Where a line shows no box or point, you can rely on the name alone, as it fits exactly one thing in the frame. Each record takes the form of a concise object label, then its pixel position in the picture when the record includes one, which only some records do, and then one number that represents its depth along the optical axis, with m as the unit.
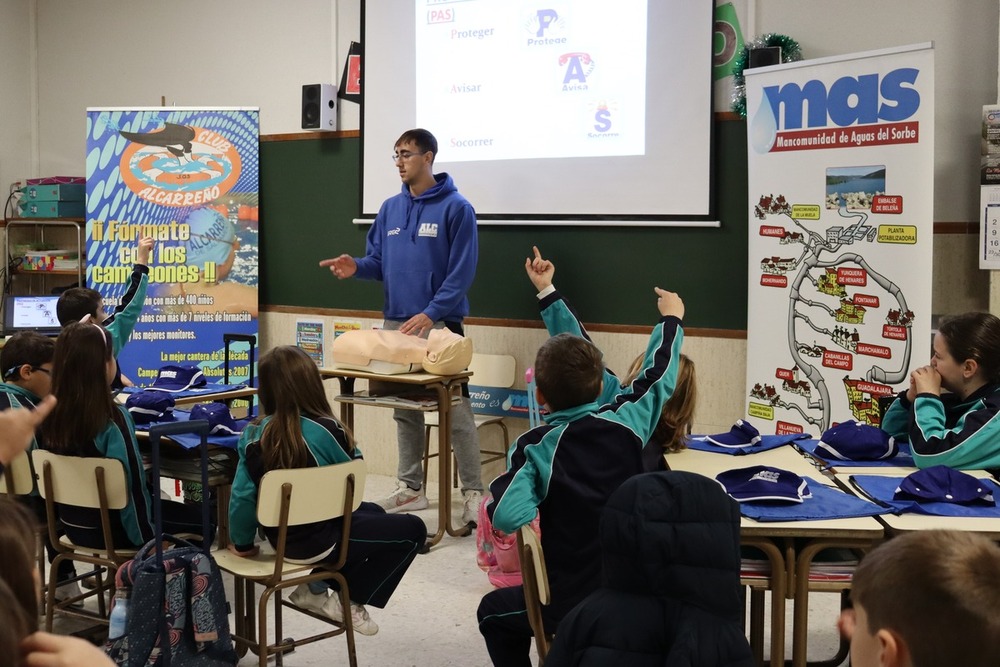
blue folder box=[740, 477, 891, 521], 2.42
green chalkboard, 5.07
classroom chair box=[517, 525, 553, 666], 2.42
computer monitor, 6.72
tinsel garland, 4.81
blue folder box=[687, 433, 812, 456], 3.16
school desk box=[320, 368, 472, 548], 4.69
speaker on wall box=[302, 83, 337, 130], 6.11
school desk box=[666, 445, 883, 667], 2.36
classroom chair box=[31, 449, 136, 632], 3.07
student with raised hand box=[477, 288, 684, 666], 2.55
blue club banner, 6.36
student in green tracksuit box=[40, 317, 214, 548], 3.14
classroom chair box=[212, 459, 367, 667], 2.92
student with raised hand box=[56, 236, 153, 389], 4.14
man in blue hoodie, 5.06
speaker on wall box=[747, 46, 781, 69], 4.78
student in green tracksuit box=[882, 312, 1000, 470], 2.84
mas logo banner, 4.28
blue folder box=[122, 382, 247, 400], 3.89
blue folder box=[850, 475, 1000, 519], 2.44
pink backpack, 3.45
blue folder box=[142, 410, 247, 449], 3.20
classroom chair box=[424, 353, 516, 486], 5.63
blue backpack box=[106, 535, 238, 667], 2.68
